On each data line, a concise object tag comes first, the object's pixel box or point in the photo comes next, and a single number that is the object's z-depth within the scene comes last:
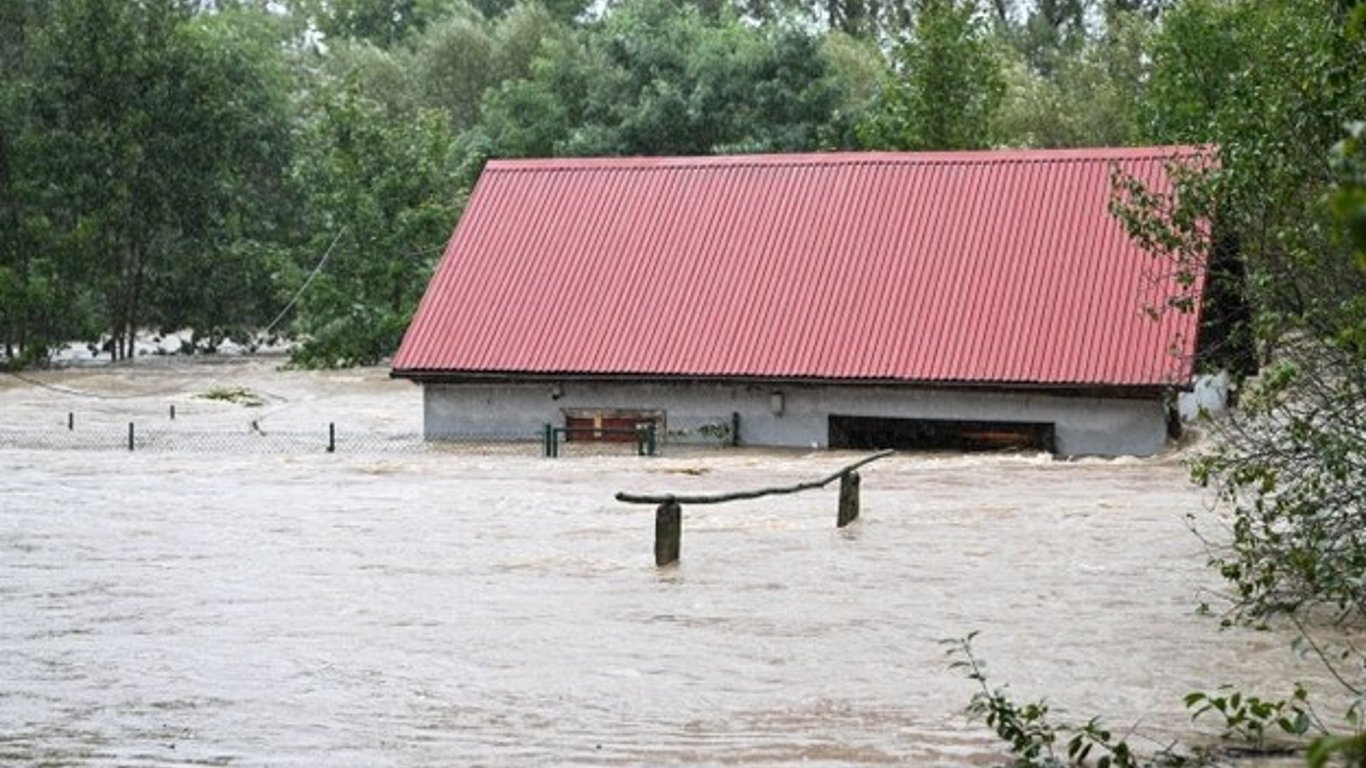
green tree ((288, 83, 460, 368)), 54.69
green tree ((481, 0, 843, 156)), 56.38
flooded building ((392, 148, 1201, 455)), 34.50
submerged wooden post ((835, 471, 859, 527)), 24.91
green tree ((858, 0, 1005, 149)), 49.94
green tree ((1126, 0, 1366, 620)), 14.23
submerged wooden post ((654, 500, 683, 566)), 21.25
